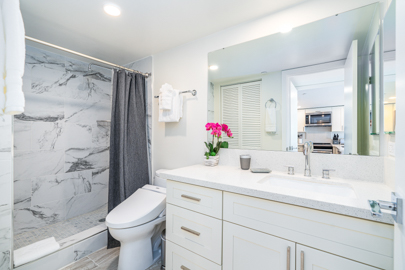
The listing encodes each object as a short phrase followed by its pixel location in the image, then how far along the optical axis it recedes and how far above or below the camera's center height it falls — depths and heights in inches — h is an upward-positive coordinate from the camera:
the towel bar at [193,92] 78.2 +18.1
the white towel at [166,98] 79.9 +15.9
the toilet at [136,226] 58.5 -29.6
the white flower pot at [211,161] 68.9 -9.8
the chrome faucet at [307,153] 51.8 -5.4
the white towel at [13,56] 31.6 +14.0
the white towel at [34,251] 57.9 -39.3
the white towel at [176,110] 80.4 +10.8
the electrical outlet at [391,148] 39.0 -3.1
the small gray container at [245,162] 61.7 -9.2
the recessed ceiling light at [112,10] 58.4 +40.7
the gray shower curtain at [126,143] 80.6 -3.7
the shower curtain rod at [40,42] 58.2 +30.0
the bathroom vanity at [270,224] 30.5 -18.0
